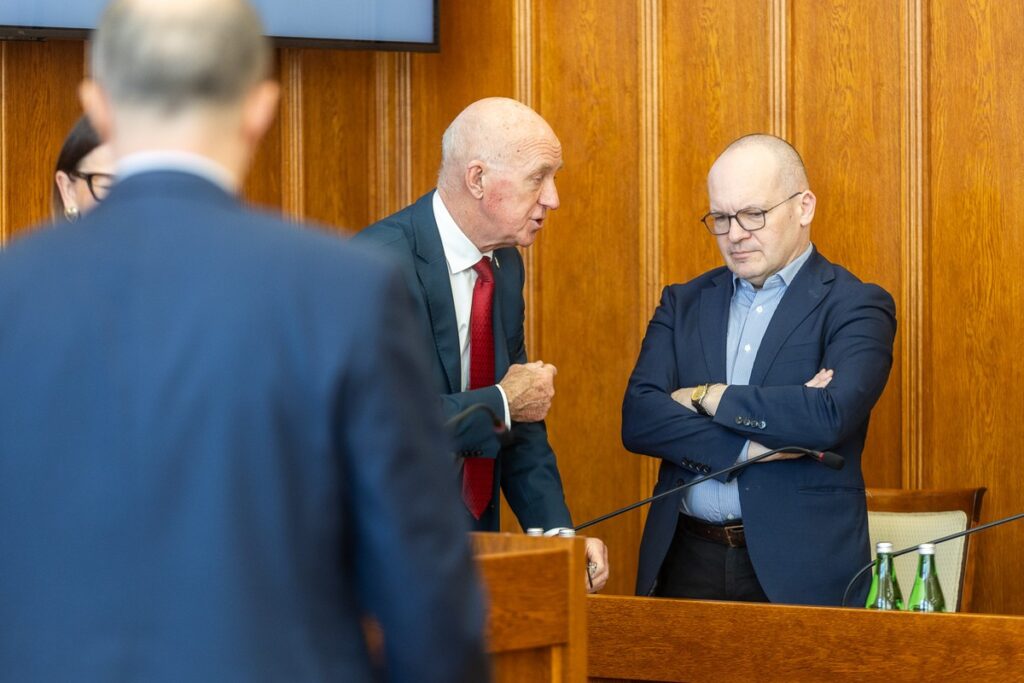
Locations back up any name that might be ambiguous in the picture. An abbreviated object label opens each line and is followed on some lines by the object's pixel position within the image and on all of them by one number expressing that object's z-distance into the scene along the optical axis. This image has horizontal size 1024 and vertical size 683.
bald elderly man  5.88
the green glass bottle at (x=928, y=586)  5.24
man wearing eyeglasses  6.01
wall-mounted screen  7.29
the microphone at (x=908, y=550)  4.94
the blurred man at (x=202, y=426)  2.18
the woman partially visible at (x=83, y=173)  4.69
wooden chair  6.66
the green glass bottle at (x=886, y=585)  5.29
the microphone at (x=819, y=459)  5.29
